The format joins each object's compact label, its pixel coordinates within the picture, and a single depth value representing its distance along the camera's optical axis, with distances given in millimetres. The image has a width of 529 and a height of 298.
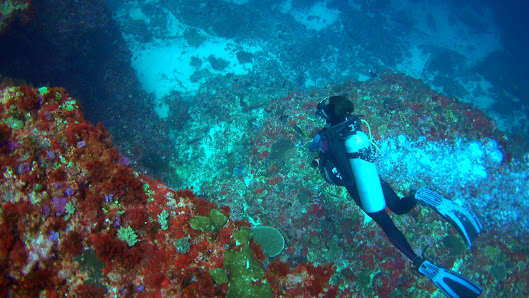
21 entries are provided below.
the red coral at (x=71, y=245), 2832
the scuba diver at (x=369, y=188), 4801
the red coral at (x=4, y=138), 2944
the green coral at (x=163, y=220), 3428
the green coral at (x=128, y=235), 3109
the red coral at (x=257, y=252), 3729
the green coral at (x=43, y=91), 3518
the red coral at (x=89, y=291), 2744
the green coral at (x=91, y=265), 2842
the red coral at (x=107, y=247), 2896
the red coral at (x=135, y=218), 3234
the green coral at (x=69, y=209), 2956
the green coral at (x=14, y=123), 3158
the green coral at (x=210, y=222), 3615
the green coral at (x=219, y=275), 3311
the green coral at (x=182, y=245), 3350
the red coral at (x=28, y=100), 3295
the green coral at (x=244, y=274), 3377
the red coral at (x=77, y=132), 3311
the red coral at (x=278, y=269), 3775
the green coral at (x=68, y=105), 3581
